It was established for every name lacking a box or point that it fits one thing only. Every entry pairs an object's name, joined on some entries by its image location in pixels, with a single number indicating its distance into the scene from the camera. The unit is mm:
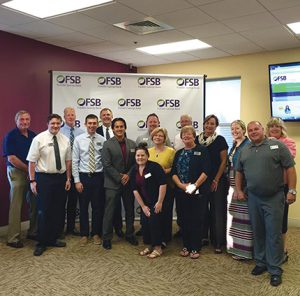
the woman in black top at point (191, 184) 3781
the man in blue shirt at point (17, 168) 4176
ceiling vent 4391
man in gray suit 4109
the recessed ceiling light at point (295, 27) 4387
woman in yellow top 4047
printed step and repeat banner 5273
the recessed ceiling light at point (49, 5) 3762
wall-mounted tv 5242
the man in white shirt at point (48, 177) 3922
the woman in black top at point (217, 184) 4031
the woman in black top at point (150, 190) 3824
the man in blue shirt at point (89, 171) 4207
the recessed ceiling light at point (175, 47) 5373
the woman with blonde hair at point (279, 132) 3826
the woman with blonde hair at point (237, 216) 3727
